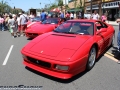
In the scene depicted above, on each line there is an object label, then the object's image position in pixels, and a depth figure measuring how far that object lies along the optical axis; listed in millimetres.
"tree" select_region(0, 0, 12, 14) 49094
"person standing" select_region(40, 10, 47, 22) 13344
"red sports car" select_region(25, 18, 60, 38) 8922
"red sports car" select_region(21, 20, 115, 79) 3494
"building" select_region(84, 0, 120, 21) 29422
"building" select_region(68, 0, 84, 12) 44338
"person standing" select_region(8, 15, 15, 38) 10852
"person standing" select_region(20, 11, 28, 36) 11287
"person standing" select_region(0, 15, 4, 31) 15243
